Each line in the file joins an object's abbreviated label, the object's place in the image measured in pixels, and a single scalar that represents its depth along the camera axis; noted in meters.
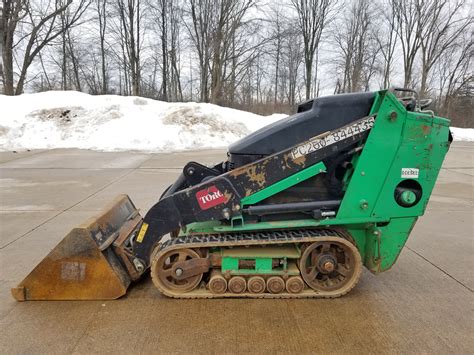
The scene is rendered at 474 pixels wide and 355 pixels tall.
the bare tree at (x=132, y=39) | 29.55
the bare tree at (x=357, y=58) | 34.72
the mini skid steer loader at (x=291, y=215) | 2.89
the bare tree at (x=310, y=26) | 30.51
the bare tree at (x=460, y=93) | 34.94
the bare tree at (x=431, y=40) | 33.00
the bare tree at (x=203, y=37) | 28.84
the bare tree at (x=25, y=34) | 24.66
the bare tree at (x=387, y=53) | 34.95
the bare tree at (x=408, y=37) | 33.66
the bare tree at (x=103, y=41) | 31.30
